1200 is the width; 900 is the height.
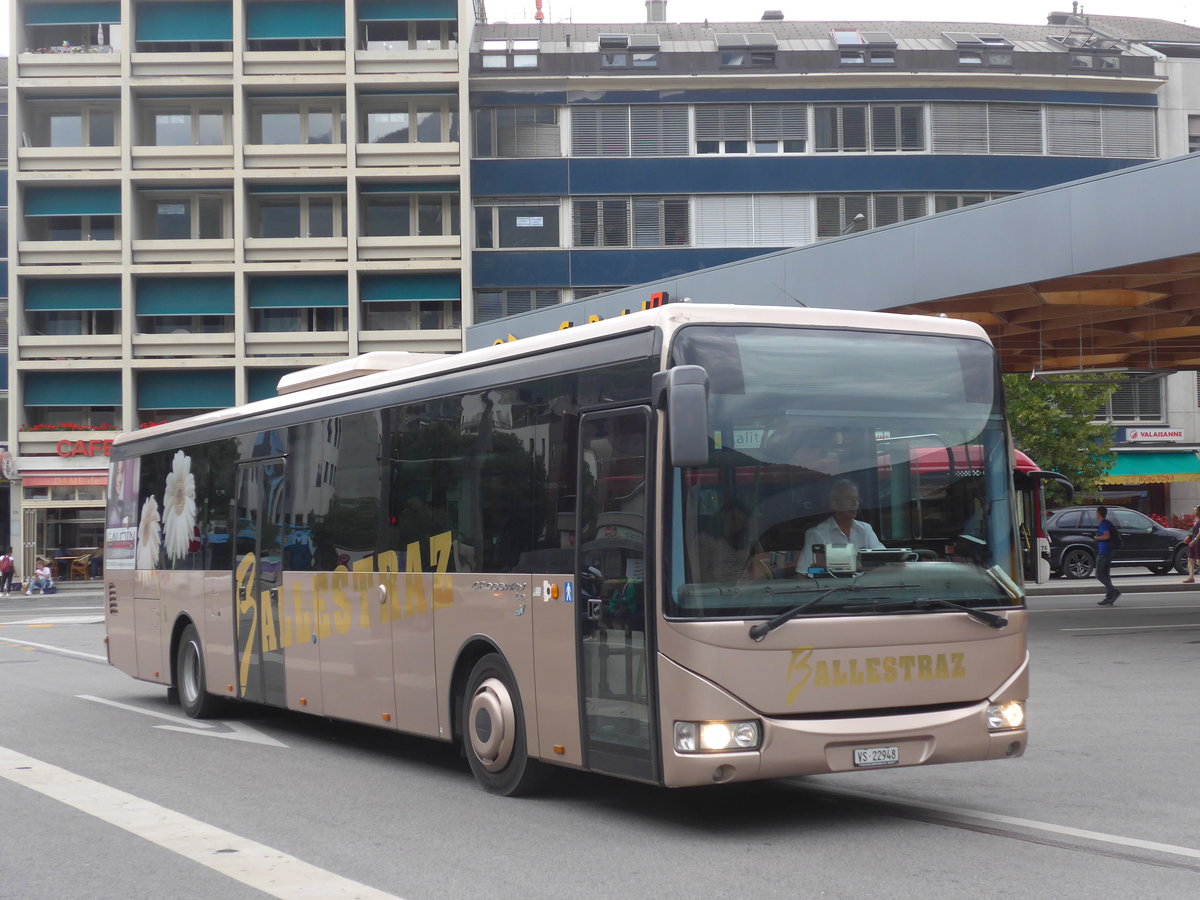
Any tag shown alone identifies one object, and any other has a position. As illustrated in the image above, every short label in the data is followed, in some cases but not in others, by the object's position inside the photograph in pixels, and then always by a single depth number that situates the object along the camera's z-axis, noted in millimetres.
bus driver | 7641
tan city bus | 7484
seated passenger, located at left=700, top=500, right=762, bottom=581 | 7488
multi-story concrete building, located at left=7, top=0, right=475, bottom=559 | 51031
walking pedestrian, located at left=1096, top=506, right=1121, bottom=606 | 26734
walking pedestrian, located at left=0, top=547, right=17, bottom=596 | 45875
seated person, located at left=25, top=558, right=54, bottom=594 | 45594
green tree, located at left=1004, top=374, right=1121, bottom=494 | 43594
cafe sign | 50844
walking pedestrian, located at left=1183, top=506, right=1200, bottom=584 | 32750
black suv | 37406
